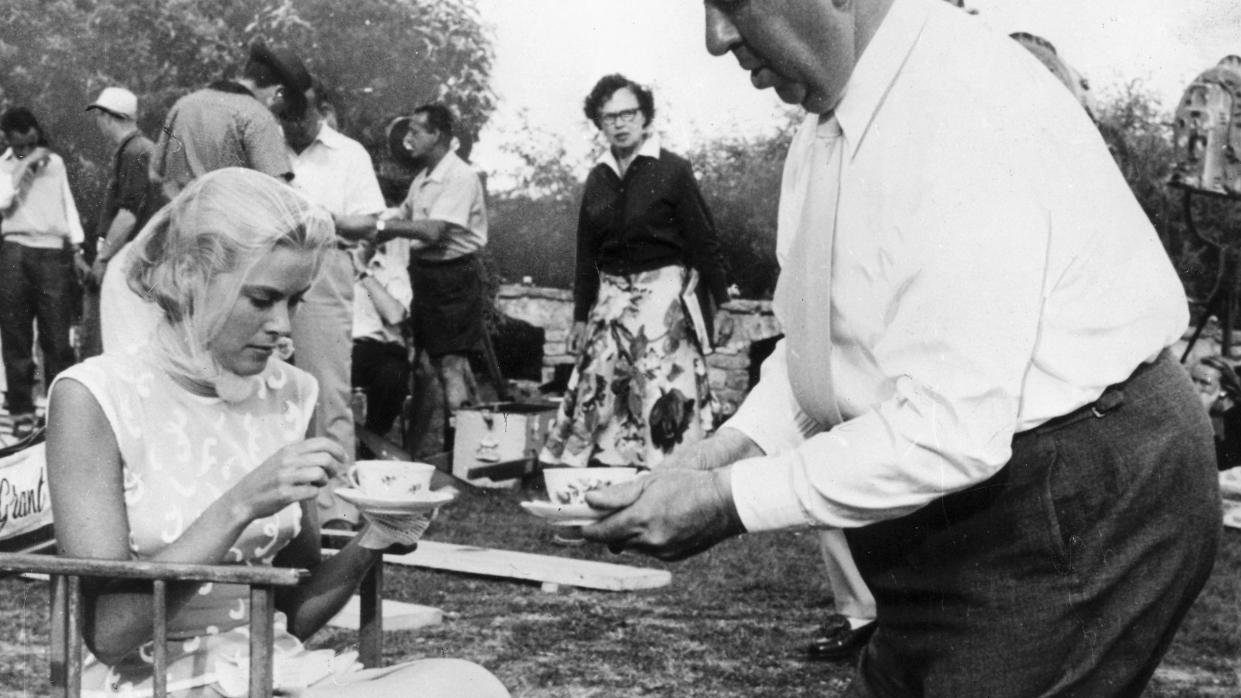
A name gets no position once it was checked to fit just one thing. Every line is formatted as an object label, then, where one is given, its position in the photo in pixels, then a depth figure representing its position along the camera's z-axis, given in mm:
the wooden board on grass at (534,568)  5285
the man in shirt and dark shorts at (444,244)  7617
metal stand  6555
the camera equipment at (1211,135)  5914
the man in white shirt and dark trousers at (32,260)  8906
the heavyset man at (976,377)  1669
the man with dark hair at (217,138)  5125
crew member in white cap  6598
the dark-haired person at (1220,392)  4016
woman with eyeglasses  6859
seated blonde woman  2035
